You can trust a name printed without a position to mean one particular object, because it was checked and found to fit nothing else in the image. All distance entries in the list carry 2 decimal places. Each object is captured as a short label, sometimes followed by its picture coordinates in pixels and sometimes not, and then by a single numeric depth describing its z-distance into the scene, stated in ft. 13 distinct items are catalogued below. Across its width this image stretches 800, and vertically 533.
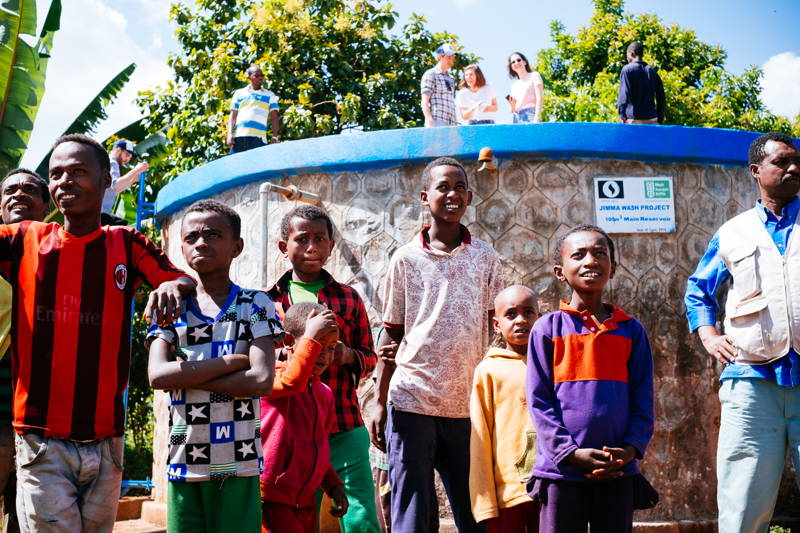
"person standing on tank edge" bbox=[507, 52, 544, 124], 26.27
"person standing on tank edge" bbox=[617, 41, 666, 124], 26.53
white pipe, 19.61
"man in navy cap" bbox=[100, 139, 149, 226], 24.57
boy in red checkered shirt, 11.60
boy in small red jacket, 9.84
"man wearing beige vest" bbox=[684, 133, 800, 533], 10.59
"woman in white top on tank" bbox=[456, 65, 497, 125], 26.45
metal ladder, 24.18
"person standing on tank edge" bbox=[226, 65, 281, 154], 28.73
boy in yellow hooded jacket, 10.89
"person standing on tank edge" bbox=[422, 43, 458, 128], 26.50
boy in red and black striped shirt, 8.80
